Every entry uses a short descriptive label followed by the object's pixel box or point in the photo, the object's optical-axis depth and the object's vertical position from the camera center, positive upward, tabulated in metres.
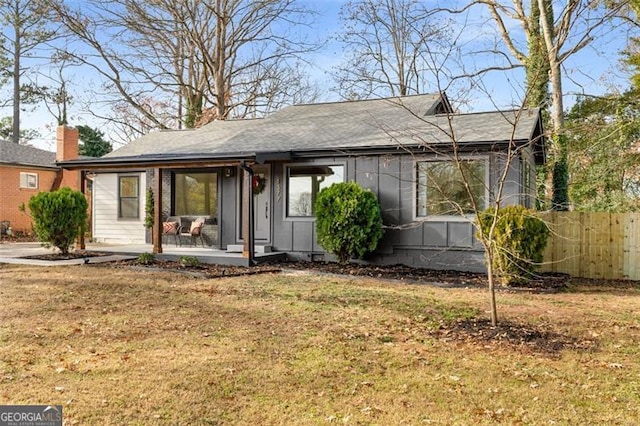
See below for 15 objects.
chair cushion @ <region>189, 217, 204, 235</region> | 13.10 -0.33
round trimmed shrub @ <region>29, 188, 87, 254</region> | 11.26 -0.03
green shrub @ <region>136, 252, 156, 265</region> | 10.77 -0.97
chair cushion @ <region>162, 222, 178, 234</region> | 13.55 -0.37
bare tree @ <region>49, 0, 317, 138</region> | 20.45 +7.35
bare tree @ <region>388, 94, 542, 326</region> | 9.95 +0.90
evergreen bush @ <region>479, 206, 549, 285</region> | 8.47 -0.43
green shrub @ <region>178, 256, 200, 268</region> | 10.49 -1.00
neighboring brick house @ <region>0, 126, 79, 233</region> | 20.97 +1.85
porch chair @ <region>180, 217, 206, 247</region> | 13.12 -0.41
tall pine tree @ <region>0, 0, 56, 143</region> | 20.55 +8.21
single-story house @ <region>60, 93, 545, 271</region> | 10.28 +0.93
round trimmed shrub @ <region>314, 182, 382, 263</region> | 10.22 -0.12
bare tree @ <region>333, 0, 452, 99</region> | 20.91 +7.44
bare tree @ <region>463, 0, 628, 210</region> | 13.72 +5.48
